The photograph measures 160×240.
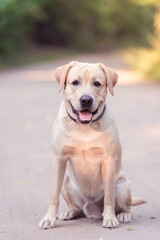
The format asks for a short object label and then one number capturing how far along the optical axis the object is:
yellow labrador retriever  5.11
